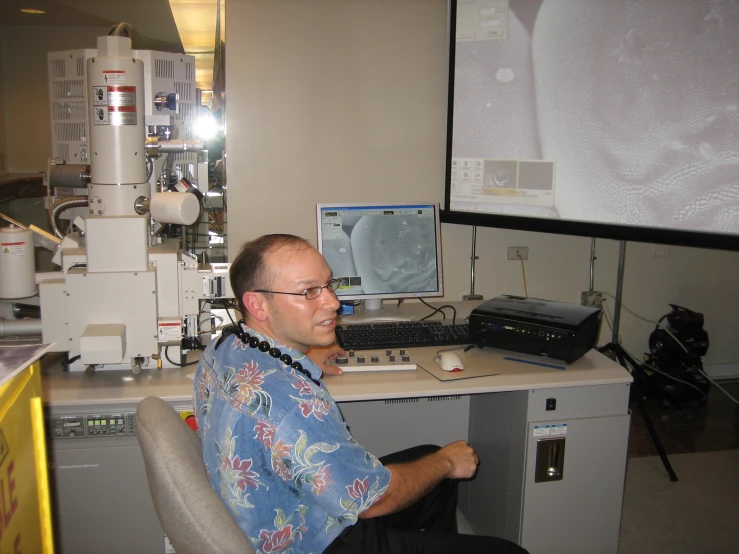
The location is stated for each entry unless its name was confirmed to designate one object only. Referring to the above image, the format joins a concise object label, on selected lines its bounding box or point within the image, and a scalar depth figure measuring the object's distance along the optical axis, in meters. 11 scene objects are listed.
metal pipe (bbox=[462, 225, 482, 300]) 2.81
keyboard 2.04
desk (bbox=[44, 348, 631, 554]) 1.69
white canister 1.76
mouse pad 1.87
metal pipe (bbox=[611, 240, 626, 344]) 2.96
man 1.14
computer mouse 1.86
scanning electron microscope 1.72
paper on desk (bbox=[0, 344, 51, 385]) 0.57
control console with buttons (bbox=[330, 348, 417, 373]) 1.86
